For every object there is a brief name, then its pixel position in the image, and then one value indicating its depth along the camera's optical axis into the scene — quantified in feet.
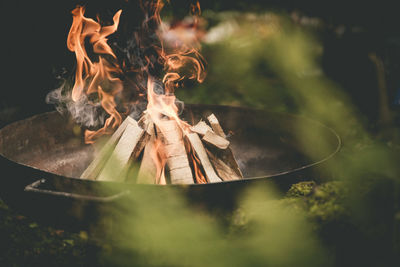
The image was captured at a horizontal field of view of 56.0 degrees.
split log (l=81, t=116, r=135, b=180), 7.50
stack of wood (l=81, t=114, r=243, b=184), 7.23
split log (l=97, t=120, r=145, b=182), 7.06
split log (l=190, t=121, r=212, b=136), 8.11
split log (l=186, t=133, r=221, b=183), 7.21
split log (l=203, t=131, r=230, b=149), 7.82
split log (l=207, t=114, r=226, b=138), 8.58
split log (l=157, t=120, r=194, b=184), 7.17
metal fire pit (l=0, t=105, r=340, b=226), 6.00
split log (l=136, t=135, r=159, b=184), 7.10
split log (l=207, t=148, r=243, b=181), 7.84
